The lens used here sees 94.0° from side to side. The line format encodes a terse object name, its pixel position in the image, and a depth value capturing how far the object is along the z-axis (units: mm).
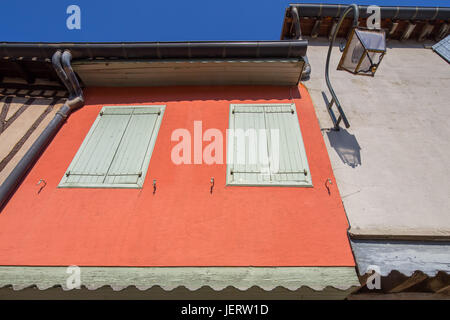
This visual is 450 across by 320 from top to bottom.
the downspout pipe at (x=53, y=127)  3531
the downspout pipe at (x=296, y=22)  5841
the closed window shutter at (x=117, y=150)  3717
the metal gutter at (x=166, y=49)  4625
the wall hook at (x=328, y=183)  3541
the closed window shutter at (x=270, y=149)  3623
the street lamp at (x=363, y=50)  3334
